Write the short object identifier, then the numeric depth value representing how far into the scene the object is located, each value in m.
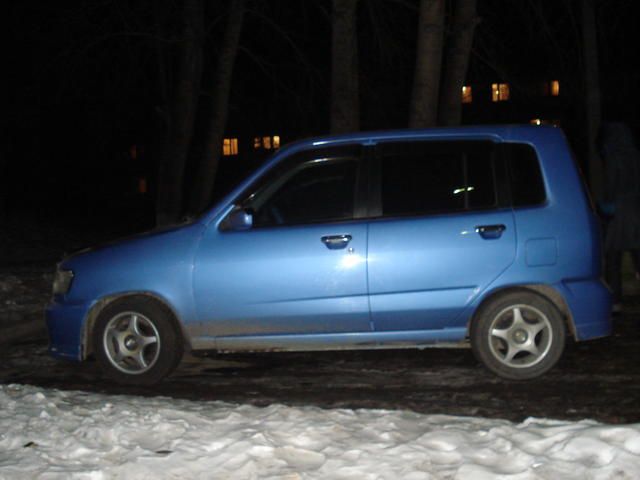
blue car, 7.18
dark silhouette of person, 9.45
